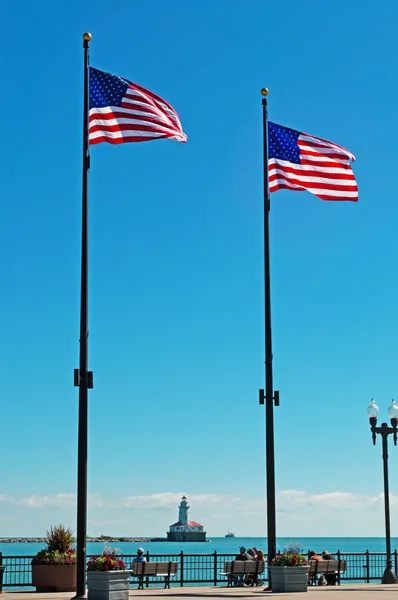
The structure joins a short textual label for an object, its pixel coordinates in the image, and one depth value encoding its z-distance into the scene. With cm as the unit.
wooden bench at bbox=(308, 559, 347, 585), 2897
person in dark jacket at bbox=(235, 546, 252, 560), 2888
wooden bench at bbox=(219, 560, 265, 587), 2719
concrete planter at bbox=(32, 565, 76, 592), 2248
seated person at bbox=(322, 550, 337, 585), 2998
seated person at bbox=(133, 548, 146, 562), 2750
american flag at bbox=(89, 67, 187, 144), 2088
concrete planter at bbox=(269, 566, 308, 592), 2217
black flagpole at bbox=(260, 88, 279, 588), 2311
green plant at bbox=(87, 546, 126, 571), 1953
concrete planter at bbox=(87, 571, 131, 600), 1931
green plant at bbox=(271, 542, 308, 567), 2233
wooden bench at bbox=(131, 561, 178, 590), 2616
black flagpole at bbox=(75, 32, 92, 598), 1858
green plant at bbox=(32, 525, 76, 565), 2262
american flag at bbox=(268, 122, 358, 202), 2472
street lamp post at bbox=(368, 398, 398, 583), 3112
